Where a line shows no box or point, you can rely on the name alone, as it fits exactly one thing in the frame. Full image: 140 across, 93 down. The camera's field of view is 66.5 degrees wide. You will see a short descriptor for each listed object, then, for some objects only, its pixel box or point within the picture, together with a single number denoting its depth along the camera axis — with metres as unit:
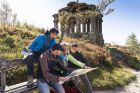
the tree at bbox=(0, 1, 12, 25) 14.59
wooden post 2.68
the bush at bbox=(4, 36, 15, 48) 5.06
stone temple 11.21
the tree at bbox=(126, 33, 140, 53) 28.98
